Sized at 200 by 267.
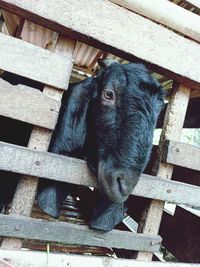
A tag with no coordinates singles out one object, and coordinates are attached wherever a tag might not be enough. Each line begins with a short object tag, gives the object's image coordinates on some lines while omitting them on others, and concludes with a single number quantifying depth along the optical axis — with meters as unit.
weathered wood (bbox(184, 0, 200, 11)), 0.60
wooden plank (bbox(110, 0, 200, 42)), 0.53
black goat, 0.46
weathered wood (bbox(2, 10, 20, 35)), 1.02
